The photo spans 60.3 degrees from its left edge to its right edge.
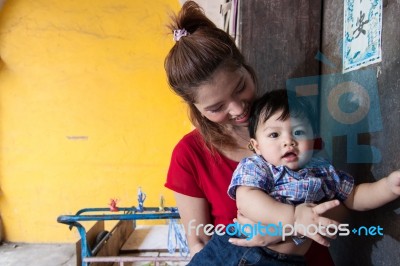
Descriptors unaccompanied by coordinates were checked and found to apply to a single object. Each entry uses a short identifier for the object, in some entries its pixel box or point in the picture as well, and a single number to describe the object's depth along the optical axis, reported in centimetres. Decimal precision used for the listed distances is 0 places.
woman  74
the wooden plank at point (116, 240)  157
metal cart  131
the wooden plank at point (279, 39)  92
